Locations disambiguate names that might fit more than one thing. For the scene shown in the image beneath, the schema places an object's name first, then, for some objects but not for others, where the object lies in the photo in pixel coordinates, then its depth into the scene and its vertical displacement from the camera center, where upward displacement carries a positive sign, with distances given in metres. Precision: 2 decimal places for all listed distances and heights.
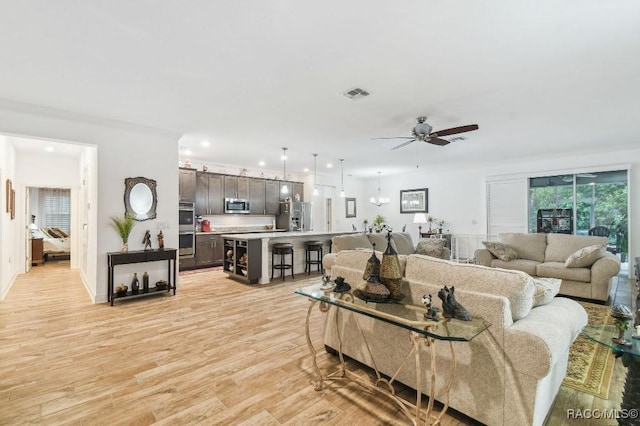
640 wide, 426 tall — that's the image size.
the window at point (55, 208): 9.30 +0.12
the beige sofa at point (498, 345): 1.63 -0.77
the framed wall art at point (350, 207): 10.89 +0.19
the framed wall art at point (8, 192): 5.18 +0.34
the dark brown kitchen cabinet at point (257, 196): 8.59 +0.47
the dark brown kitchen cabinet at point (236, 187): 8.10 +0.69
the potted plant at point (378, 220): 9.05 -0.24
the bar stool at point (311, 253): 6.58 -0.96
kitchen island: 5.74 -0.86
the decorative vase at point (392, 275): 2.12 -0.44
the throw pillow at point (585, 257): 4.58 -0.69
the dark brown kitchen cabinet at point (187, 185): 7.04 +0.64
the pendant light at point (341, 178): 7.75 +1.16
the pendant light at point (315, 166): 7.15 +1.32
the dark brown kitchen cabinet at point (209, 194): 7.59 +0.47
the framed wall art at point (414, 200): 9.62 +0.39
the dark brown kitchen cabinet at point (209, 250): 7.30 -0.95
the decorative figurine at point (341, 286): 2.36 -0.59
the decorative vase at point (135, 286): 4.65 -1.15
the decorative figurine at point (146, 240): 4.82 -0.45
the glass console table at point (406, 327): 1.63 -0.64
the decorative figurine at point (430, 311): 1.75 -0.59
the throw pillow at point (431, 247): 5.96 -0.70
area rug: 2.28 -1.33
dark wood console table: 4.41 -0.74
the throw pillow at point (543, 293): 2.09 -0.58
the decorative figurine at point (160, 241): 4.94 -0.48
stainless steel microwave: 8.08 +0.19
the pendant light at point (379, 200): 9.82 +0.41
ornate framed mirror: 4.69 +0.23
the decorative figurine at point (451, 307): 1.75 -0.57
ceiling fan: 4.11 +1.12
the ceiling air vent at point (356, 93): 3.44 +1.39
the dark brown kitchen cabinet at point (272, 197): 8.94 +0.46
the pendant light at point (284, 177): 7.96 +1.11
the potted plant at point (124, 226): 4.56 -0.22
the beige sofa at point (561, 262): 4.44 -0.86
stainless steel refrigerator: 8.98 -0.12
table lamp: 8.70 -0.17
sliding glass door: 6.41 +0.16
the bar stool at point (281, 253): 6.04 -0.83
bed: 8.38 -0.88
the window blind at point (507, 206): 7.56 +0.17
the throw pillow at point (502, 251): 5.45 -0.71
